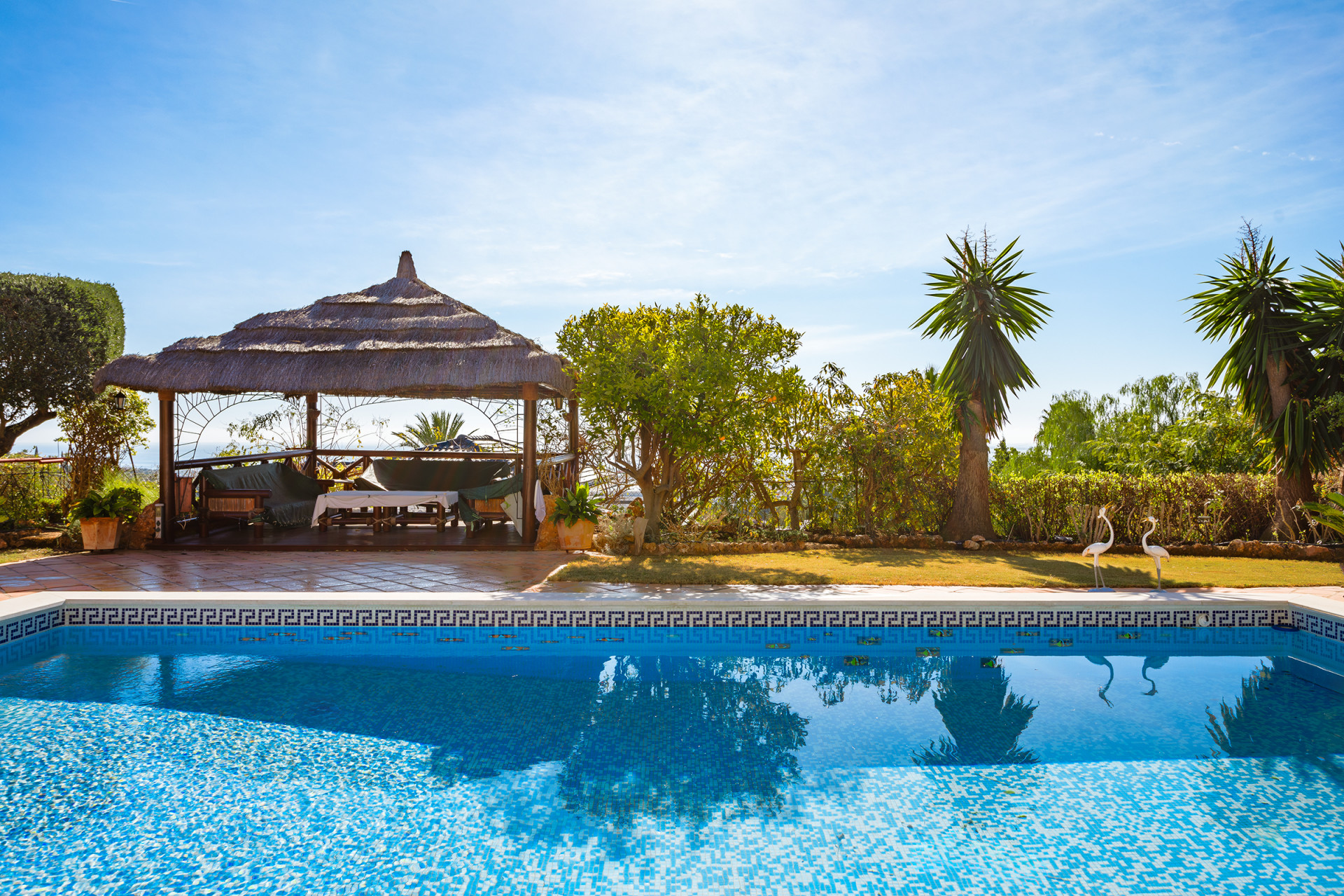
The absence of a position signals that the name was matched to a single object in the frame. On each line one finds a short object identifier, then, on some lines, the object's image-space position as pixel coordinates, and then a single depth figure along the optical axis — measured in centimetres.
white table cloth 966
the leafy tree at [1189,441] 1160
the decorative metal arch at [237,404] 1069
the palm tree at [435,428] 2168
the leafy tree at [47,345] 1581
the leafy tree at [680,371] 800
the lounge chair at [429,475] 1130
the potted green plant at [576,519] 898
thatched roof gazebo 933
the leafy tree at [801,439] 991
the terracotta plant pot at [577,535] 898
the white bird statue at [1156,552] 640
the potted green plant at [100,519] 867
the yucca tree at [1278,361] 890
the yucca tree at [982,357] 989
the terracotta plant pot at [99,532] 867
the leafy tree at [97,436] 1123
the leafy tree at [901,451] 973
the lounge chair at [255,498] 984
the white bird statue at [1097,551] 656
